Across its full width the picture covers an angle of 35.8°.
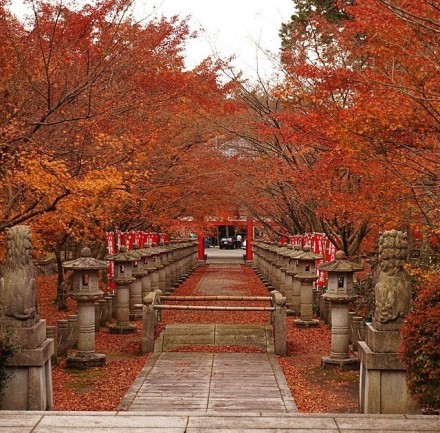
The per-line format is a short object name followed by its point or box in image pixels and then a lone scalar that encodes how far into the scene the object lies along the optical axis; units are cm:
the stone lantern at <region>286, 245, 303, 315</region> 2272
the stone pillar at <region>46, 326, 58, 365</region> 1304
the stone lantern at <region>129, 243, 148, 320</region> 2107
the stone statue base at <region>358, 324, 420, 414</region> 870
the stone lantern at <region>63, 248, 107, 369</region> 1394
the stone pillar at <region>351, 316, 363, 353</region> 1454
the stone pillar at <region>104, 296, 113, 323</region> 2034
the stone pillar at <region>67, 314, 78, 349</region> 1518
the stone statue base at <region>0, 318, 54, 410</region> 886
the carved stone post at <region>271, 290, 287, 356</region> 1530
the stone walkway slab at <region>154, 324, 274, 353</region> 1580
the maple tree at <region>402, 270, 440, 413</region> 758
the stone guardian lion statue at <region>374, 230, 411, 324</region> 888
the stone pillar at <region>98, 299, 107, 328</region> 1941
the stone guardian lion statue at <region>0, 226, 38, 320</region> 889
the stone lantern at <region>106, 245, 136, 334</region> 1872
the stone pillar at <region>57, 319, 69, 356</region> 1455
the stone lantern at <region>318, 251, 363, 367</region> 1384
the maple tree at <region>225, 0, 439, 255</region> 1290
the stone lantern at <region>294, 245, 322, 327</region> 1995
